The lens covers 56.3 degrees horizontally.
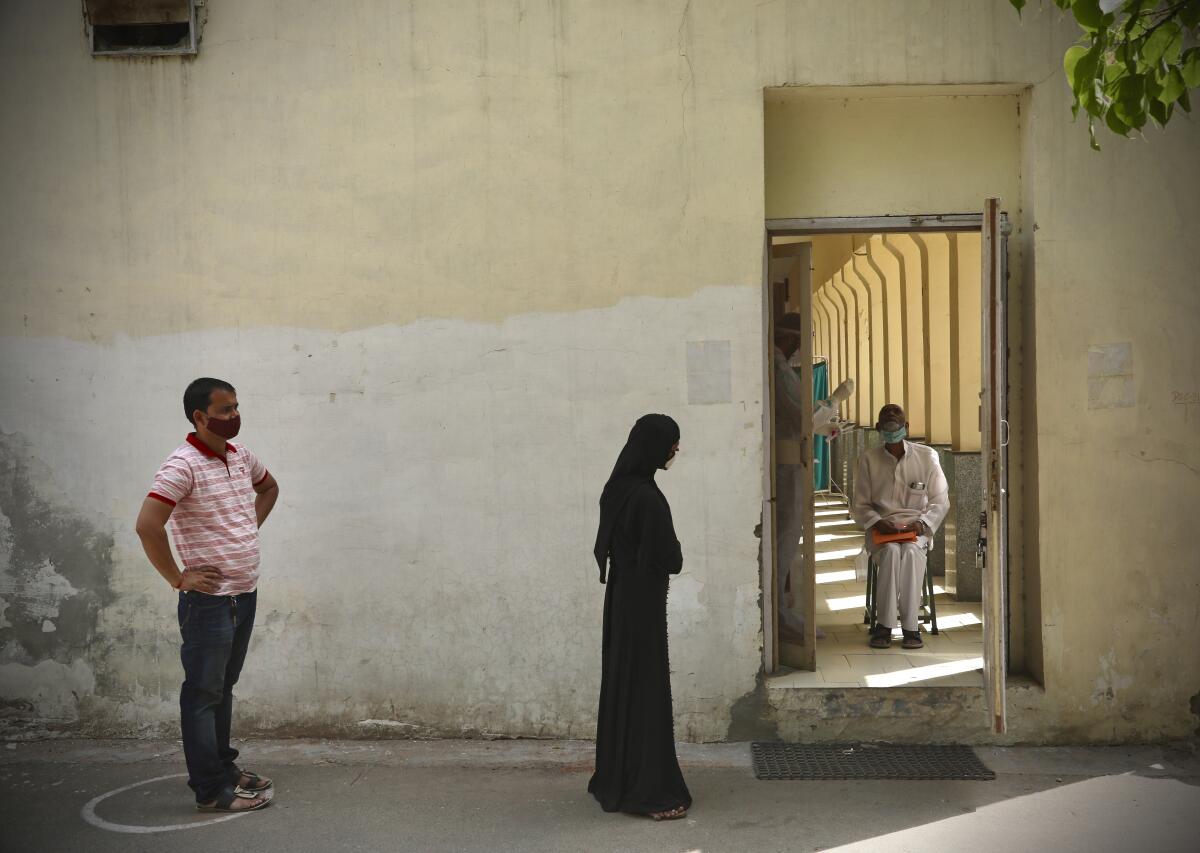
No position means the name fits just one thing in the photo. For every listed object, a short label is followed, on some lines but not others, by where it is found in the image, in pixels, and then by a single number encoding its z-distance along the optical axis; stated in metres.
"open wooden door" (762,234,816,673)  6.33
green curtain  18.94
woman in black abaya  4.93
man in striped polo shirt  4.91
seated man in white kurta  7.44
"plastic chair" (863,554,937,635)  7.59
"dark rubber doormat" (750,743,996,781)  5.55
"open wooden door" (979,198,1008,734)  5.29
